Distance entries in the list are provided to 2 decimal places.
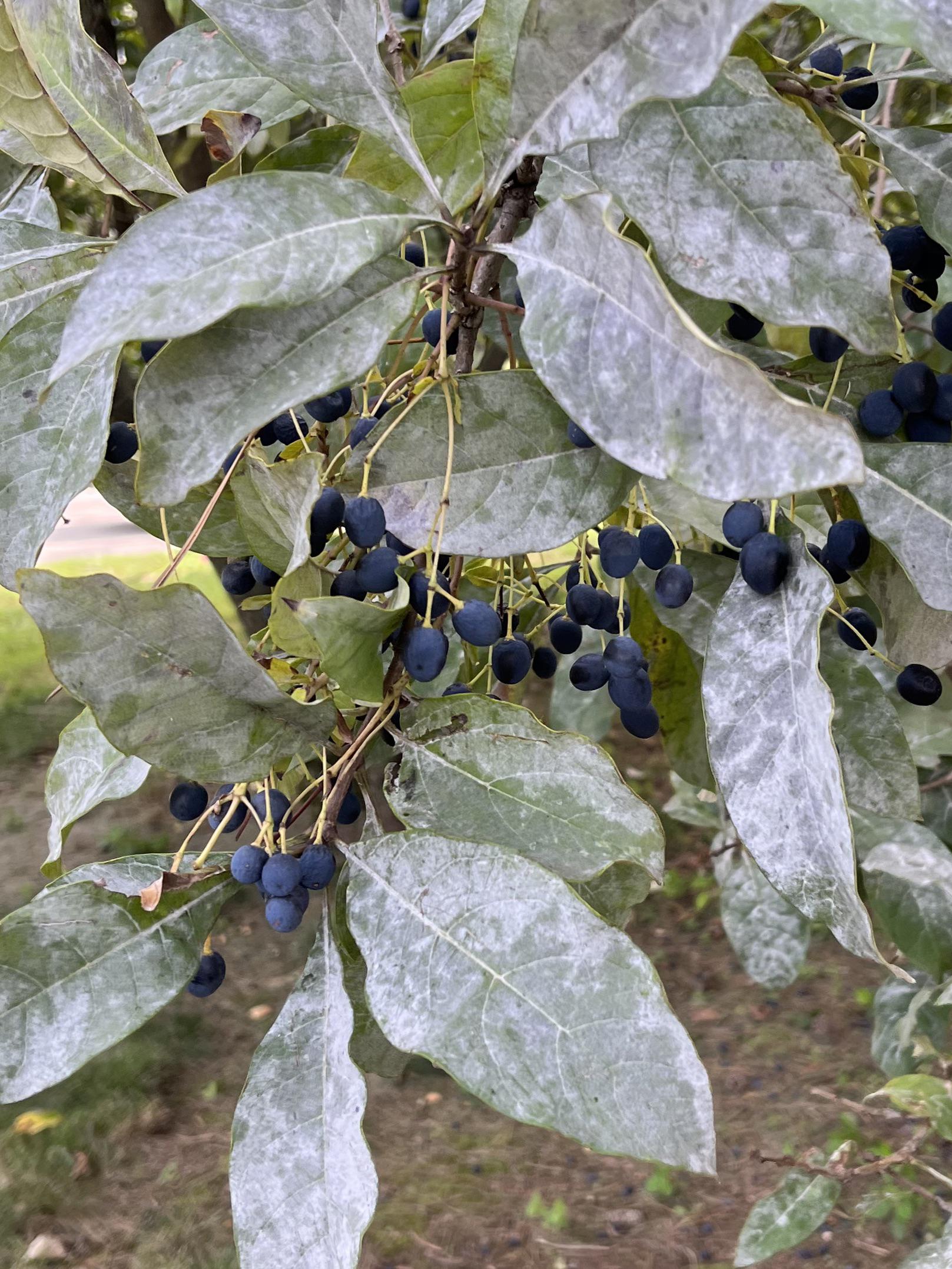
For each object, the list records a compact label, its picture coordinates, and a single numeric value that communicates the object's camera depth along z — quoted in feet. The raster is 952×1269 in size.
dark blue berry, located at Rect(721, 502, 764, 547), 2.26
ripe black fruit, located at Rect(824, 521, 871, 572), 2.42
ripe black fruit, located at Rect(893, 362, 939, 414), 2.35
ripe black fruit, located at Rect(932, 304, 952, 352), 2.56
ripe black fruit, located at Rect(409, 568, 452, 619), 2.20
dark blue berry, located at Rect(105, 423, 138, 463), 2.70
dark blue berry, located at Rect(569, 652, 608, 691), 3.05
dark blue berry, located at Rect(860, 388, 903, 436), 2.40
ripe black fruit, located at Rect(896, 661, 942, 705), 2.72
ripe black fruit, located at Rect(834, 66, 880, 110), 2.81
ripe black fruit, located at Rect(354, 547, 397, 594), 2.13
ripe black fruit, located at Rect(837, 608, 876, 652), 2.87
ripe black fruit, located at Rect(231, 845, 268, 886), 2.39
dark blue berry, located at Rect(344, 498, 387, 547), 2.06
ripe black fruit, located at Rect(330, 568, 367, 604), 2.21
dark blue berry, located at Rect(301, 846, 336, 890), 2.30
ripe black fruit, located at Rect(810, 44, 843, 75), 2.91
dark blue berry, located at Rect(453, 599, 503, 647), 2.32
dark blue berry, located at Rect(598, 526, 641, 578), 2.70
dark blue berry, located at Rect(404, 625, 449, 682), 2.12
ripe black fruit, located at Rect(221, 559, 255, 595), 2.98
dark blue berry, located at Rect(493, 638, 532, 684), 2.71
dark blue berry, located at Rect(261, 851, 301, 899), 2.27
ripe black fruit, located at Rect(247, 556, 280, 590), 2.73
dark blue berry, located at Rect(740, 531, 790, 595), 2.22
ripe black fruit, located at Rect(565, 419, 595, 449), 2.23
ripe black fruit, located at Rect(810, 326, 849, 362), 2.38
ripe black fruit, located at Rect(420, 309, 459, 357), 2.57
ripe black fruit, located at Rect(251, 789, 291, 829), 2.45
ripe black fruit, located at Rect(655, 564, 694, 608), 2.65
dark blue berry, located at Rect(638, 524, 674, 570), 2.69
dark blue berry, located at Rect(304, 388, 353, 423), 2.52
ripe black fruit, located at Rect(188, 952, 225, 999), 2.68
